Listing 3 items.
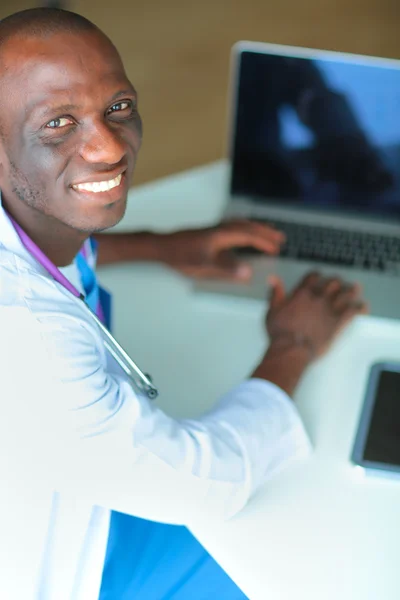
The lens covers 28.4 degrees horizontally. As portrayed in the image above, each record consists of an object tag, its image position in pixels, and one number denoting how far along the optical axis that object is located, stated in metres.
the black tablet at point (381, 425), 1.07
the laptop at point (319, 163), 1.38
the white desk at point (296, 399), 0.97
